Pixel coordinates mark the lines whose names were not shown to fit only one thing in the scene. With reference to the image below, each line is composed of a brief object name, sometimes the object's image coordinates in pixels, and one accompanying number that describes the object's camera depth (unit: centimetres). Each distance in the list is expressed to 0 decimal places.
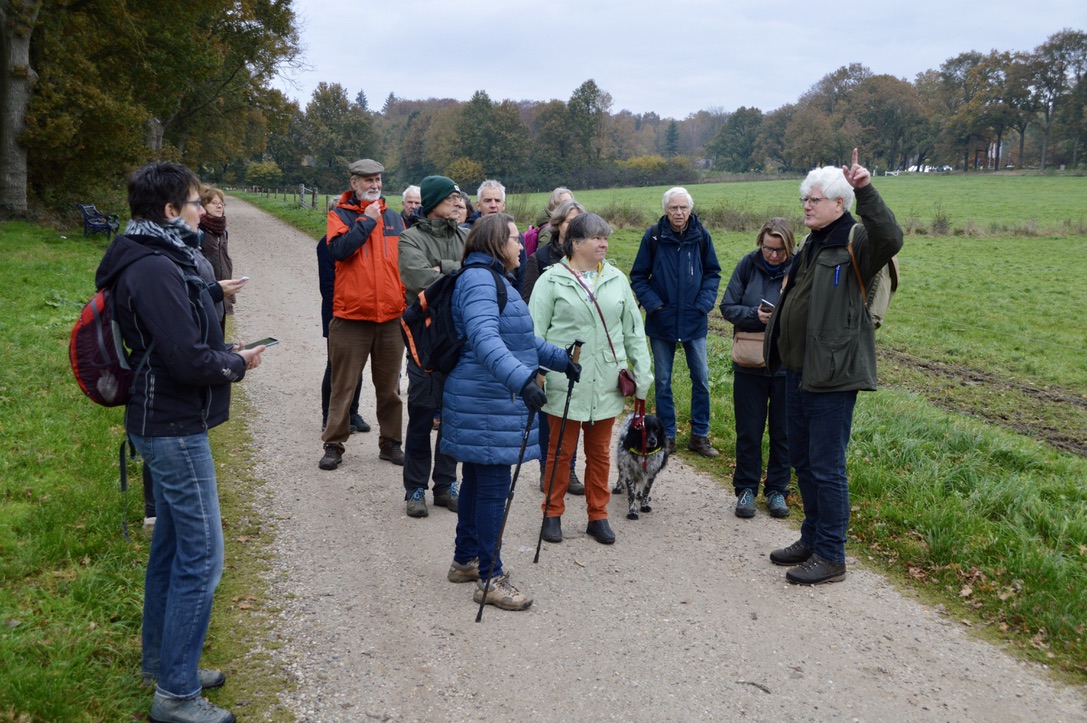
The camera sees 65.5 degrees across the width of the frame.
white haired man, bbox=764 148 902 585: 482
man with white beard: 662
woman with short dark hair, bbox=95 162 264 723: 324
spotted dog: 609
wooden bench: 2144
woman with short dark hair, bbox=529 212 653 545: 557
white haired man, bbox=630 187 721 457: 725
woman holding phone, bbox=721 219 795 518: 629
